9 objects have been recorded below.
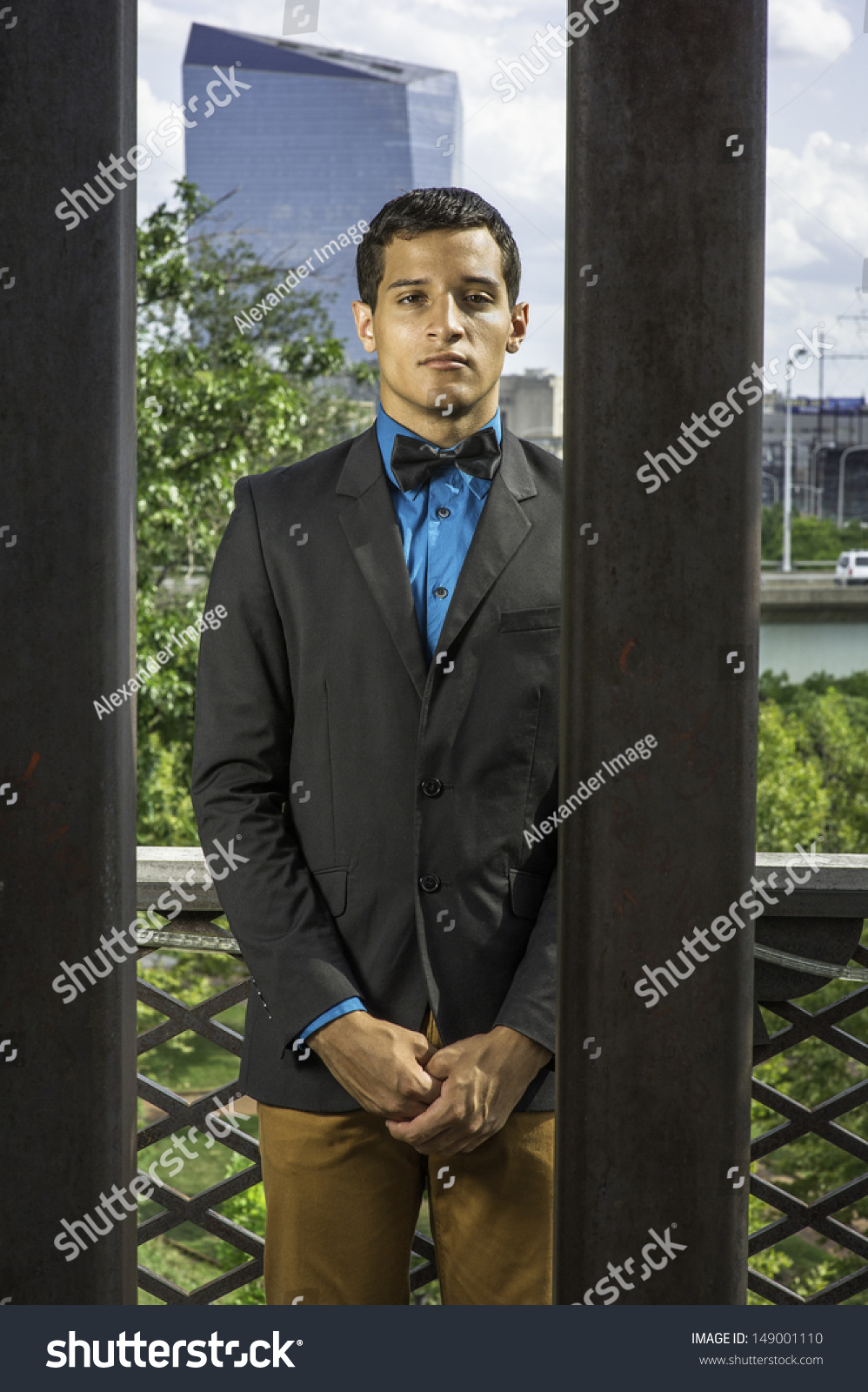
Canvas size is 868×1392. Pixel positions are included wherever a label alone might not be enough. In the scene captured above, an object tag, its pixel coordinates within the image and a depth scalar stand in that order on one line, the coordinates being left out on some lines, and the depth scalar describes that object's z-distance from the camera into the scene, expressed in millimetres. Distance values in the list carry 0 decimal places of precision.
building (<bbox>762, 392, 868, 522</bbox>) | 38375
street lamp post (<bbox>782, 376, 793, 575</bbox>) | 35062
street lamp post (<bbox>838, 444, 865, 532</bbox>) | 40203
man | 1844
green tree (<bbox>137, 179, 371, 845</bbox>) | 11195
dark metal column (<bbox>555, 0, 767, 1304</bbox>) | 1402
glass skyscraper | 59125
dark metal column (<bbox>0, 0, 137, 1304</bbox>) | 1524
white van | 39906
